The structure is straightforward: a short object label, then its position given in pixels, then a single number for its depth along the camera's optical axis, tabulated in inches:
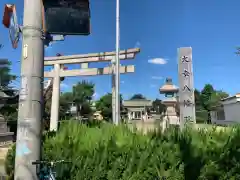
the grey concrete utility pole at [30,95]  68.6
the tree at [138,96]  2125.0
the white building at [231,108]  623.7
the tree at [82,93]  1422.2
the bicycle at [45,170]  70.3
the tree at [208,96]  1230.6
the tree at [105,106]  1397.3
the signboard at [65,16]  74.9
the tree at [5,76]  924.2
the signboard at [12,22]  80.9
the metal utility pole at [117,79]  358.2
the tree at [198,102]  1293.8
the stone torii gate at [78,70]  411.0
